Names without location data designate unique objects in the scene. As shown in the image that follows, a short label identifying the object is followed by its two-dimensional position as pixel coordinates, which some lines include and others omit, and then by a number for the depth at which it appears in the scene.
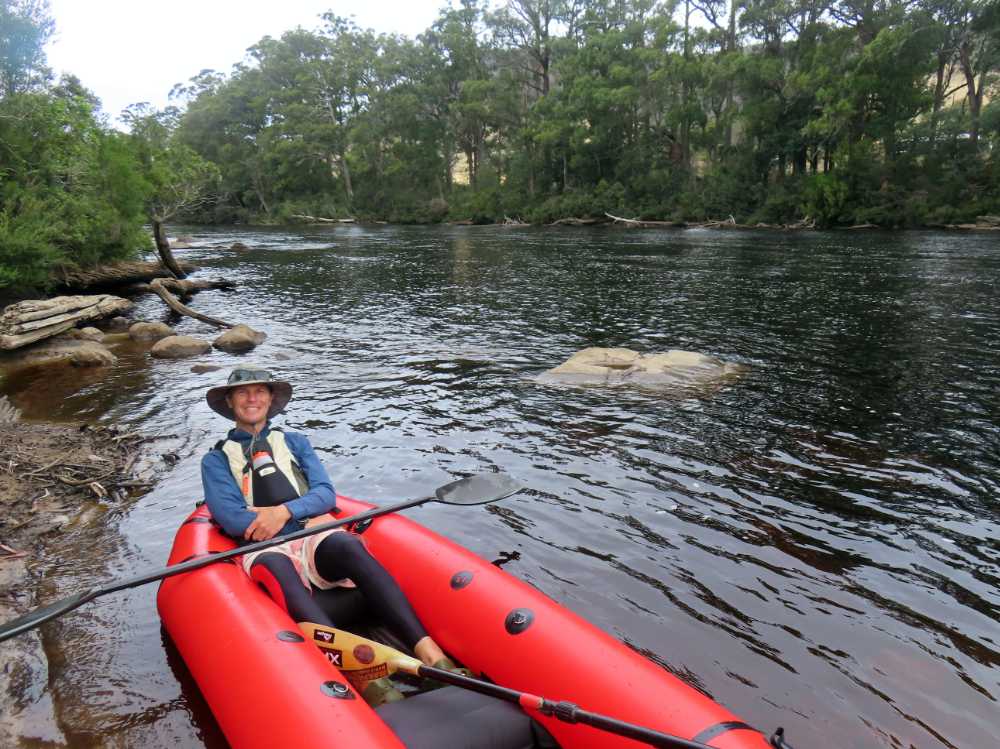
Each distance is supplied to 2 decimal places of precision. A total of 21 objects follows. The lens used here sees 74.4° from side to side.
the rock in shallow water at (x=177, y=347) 9.55
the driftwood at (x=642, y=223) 33.62
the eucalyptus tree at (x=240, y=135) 49.91
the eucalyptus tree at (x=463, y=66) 43.03
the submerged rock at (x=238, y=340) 9.91
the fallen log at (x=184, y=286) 14.85
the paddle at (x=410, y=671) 1.97
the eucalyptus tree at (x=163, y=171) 16.97
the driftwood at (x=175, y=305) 11.76
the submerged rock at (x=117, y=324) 11.73
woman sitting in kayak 2.93
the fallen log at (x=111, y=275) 13.55
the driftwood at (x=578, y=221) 37.16
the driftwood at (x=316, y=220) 47.28
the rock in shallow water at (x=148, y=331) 10.80
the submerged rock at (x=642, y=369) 7.62
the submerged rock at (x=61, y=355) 9.06
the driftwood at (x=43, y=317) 9.35
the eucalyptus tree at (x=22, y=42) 13.59
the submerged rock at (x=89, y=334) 10.46
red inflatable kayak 2.17
